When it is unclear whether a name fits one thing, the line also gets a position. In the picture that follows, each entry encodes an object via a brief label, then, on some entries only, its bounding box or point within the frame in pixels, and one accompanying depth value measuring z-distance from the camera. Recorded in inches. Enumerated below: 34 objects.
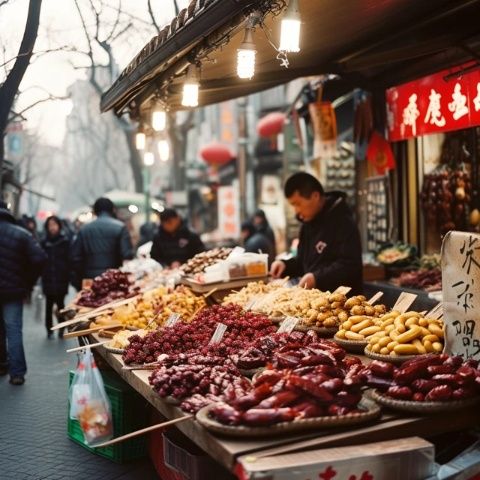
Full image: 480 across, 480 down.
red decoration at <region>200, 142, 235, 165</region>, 1047.0
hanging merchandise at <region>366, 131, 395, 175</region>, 436.5
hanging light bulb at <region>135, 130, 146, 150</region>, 430.9
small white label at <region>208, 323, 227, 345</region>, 212.4
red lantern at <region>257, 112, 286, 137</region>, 852.6
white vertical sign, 171.0
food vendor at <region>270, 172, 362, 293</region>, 279.0
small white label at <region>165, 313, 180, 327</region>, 247.1
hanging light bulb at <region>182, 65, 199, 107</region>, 285.6
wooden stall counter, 131.8
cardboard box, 124.0
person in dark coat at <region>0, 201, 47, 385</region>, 371.9
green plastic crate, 247.8
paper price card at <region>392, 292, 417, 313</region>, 216.1
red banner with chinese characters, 346.9
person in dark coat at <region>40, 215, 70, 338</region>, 555.5
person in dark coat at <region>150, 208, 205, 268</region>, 448.5
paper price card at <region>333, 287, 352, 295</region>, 238.4
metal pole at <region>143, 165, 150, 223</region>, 1233.4
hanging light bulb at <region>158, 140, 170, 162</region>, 475.5
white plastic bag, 204.2
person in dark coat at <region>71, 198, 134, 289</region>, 459.8
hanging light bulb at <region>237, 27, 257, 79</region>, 225.9
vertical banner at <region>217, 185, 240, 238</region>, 1045.8
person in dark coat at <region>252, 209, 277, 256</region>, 620.9
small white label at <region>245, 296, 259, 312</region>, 263.2
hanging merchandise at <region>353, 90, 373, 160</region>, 454.3
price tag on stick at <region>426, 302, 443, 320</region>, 204.8
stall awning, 236.7
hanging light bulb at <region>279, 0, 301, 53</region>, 193.8
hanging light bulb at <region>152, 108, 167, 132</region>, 369.4
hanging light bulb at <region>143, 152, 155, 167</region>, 515.5
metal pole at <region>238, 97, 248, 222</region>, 916.0
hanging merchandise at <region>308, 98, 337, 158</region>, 460.1
